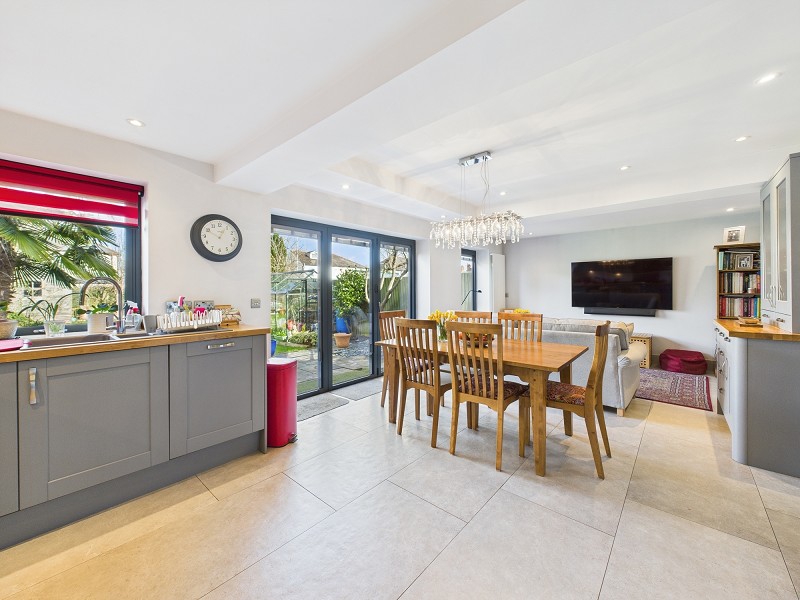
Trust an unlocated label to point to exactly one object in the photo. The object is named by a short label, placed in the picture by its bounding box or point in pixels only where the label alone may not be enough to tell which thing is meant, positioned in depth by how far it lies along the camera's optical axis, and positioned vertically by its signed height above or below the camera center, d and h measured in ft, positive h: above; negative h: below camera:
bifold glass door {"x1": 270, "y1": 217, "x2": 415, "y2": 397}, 12.33 +0.09
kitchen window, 7.22 +1.52
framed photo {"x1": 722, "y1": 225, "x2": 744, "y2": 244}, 13.71 +2.60
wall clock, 9.15 +1.81
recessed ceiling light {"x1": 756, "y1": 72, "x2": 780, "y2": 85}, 6.84 +4.57
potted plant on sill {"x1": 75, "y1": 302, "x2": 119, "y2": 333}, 7.23 -0.38
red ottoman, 16.34 -3.19
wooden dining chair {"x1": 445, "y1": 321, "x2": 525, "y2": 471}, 7.41 -1.87
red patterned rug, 12.23 -3.73
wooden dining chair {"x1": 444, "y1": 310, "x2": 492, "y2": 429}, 12.63 -0.64
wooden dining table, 7.32 -1.52
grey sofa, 10.52 -1.97
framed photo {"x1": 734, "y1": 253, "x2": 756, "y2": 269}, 14.01 +1.56
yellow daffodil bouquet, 10.34 -0.61
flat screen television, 18.48 +0.74
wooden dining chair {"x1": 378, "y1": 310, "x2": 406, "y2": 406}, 12.10 -0.93
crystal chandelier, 11.69 +2.69
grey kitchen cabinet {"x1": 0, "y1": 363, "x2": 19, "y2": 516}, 5.26 -2.21
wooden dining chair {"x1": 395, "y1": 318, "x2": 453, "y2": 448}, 8.55 -1.62
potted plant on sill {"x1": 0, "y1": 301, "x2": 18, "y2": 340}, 6.21 -0.48
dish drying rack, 7.38 -0.46
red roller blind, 7.11 +2.47
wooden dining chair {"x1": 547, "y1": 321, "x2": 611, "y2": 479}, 7.03 -2.24
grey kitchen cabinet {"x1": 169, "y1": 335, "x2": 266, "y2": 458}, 7.11 -2.07
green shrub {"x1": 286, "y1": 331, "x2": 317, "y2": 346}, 12.67 -1.45
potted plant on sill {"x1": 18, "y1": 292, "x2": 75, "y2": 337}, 6.97 -0.25
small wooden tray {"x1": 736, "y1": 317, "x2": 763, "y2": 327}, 8.50 -0.64
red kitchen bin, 8.74 -2.74
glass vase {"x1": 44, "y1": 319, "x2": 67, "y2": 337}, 6.94 -0.54
